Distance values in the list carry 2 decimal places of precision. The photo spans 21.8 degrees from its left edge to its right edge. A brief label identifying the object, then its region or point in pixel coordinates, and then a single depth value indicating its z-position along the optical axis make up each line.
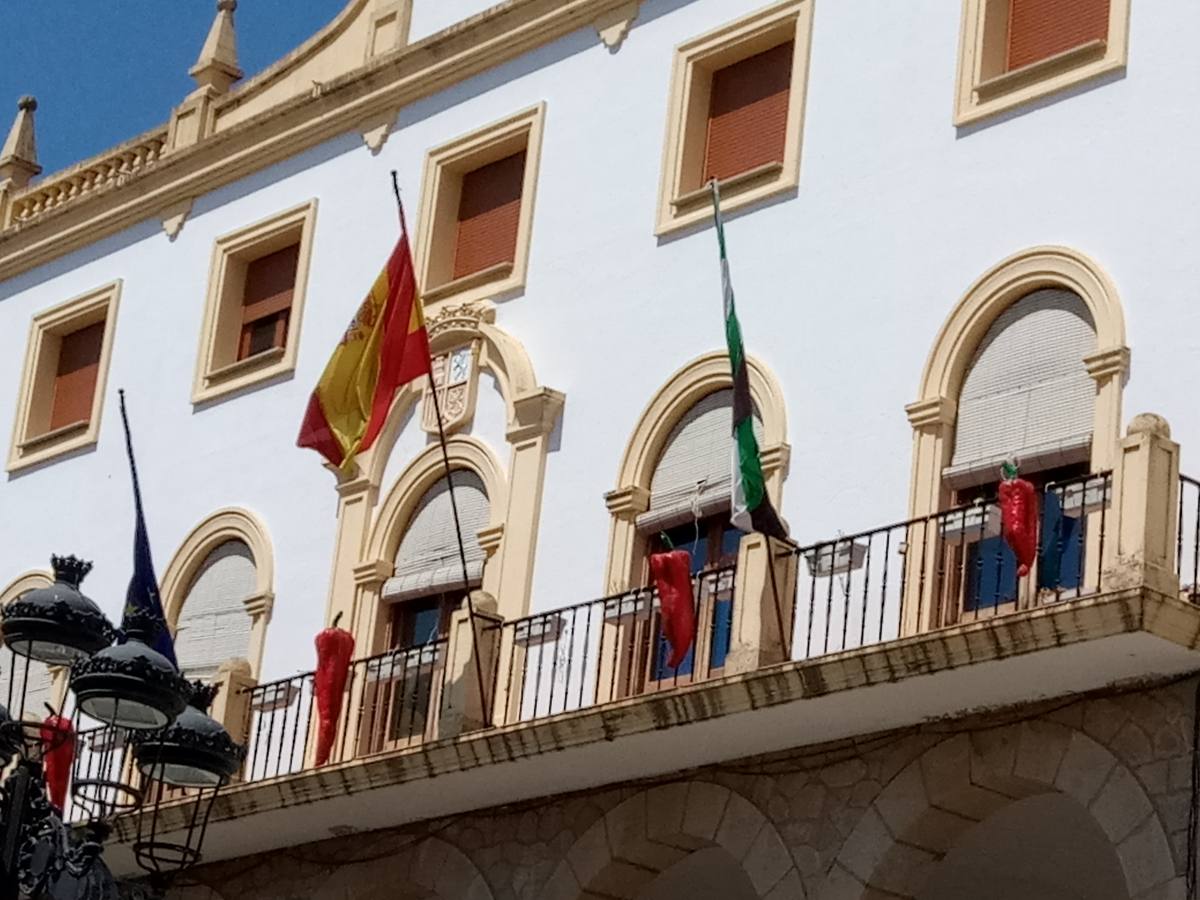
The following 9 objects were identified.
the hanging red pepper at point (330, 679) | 23.02
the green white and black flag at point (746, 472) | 20.33
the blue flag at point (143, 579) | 22.17
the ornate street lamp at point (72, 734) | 14.84
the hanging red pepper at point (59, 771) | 25.00
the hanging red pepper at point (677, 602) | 20.73
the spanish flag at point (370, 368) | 23.31
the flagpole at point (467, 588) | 22.06
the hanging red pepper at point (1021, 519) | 18.69
